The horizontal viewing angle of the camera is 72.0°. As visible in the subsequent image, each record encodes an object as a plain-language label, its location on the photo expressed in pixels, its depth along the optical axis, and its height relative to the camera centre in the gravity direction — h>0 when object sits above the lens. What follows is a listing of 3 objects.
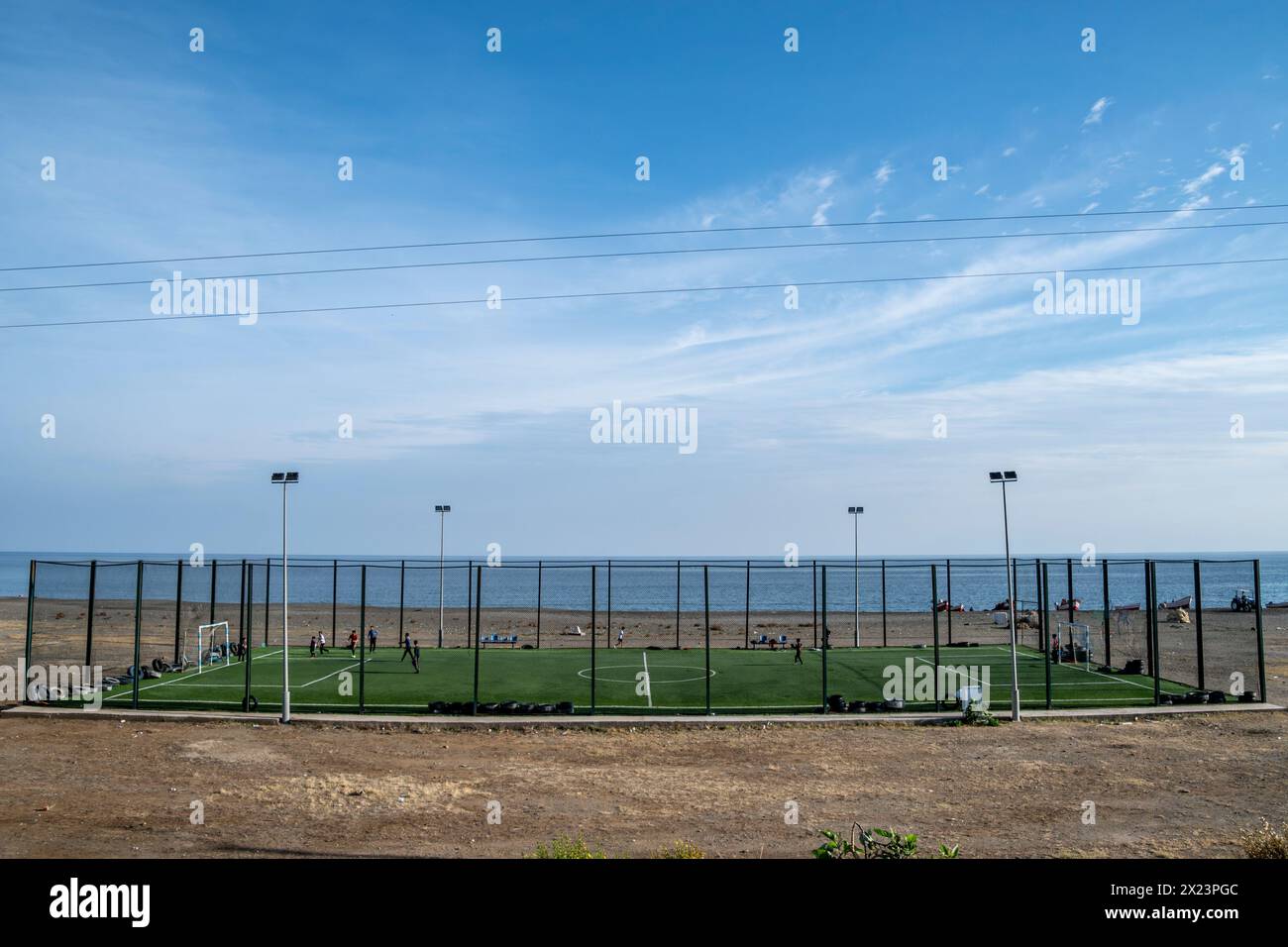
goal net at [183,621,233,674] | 36.47 -4.76
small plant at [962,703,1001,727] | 24.17 -4.71
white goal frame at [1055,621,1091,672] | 36.78 -4.48
